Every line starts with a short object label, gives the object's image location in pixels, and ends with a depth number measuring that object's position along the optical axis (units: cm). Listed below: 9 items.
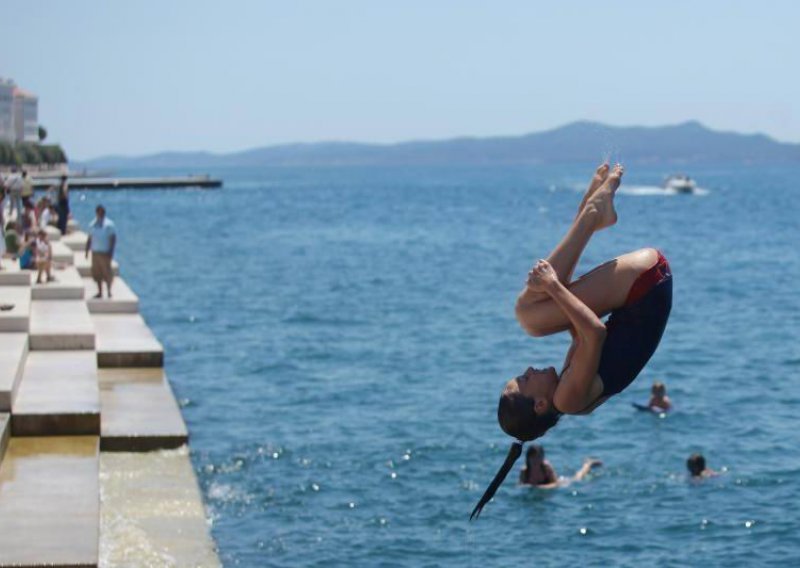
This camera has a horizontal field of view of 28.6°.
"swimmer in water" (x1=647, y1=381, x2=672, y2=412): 2708
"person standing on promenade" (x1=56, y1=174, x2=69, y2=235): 4304
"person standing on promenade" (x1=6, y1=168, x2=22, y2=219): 3947
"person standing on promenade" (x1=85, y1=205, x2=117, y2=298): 2880
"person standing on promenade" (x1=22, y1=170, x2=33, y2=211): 3809
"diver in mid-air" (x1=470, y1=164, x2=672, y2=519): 617
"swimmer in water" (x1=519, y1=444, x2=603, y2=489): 2073
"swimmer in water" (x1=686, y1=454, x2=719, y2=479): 2161
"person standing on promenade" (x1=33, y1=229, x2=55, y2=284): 2888
